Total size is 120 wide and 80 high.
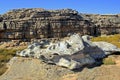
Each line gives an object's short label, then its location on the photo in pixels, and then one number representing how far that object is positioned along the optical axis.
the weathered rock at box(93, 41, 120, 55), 7.22
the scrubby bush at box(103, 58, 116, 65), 6.50
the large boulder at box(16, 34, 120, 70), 6.24
